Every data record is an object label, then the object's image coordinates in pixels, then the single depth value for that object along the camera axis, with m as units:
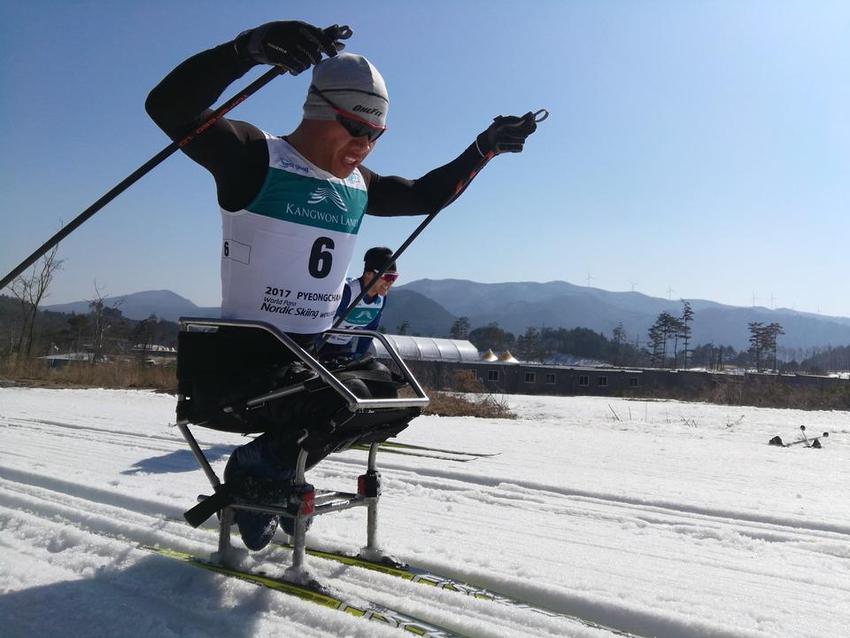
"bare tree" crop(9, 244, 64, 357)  26.50
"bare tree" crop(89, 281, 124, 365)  31.81
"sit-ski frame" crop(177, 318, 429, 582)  2.22
